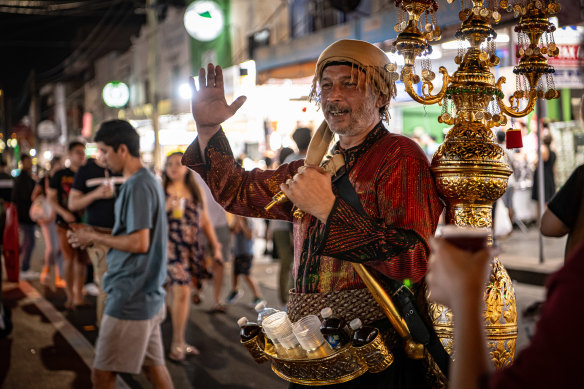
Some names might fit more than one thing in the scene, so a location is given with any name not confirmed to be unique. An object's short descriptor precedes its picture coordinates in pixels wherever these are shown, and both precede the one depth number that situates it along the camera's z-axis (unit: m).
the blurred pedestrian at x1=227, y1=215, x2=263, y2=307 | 9.16
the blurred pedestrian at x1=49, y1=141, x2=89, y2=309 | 9.13
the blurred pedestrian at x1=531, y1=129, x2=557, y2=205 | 12.20
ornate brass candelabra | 2.35
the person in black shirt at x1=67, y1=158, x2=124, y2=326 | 5.02
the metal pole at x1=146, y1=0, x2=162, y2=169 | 17.09
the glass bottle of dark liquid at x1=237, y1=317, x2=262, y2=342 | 2.52
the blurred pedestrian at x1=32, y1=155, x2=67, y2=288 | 11.08
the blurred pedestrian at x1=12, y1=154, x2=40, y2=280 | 12.27
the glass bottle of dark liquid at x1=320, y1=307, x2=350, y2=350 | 2.26
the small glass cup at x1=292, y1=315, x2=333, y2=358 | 2.29
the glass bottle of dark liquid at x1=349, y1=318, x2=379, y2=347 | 2.20
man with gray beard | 2.17
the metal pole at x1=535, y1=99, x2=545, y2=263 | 10.02
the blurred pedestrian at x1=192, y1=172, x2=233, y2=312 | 8.76
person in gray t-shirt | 4.17
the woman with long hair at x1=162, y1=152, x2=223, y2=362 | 7.03
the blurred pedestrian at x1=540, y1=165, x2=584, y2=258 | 3.70
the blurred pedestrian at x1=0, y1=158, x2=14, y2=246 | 7.60
